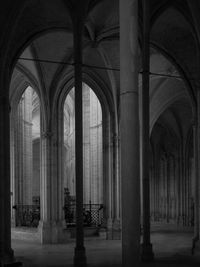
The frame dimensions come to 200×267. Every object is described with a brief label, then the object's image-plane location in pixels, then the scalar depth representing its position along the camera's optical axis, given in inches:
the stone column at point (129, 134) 286.8
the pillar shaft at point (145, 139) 542.9
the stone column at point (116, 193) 889.5
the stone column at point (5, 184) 559.9
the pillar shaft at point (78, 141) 529.7
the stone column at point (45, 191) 859.4
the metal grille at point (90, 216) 995.2
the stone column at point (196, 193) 656.7
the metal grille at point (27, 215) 1045.2
